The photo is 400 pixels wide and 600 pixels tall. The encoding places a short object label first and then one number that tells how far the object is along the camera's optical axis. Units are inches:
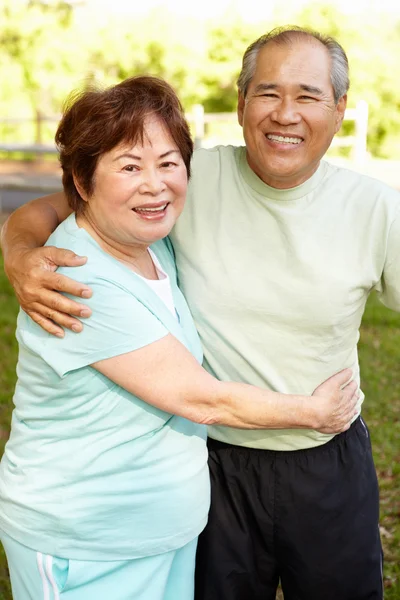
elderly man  93.1
